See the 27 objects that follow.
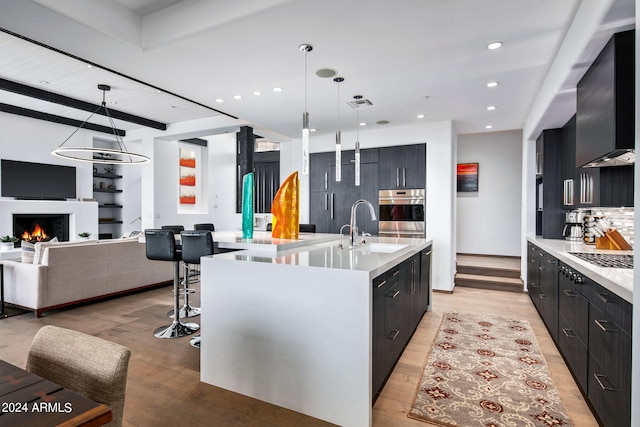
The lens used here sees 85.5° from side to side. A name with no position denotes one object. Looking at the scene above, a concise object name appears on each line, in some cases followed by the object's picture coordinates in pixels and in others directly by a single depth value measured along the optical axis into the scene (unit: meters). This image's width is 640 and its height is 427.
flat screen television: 6.19
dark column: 6.16
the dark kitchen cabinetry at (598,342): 1.56
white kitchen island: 1.87
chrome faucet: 3.17
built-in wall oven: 5.43
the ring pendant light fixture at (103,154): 5.06
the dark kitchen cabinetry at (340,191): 5.80
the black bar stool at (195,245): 2.87
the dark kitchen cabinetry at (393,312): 2.04
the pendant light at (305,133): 2.72
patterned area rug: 2.02
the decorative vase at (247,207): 3.24
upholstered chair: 1.02
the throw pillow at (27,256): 4.04
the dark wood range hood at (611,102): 1.95
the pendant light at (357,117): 3.82
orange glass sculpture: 3.29
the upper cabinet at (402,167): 5.41
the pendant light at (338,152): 3.41
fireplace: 6.62
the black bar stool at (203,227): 4.64
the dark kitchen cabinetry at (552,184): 4.38
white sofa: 3.82
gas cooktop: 2.18
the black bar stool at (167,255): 3.17
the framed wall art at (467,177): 7.14
